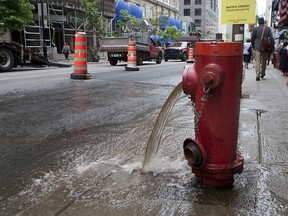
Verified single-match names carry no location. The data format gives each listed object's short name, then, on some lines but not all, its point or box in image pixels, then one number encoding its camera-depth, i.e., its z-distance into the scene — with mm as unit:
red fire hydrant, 2615
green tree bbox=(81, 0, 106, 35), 29641
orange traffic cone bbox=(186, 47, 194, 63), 27975
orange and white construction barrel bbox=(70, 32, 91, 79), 10789
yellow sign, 6191
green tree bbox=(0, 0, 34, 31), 18922
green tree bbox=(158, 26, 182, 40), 47972
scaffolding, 24703
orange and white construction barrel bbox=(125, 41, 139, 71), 14669
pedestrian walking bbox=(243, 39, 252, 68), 18530
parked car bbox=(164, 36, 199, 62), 32156
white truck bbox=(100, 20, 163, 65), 21094
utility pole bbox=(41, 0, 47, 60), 23147
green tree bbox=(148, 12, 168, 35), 45884
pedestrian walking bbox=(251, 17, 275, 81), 10633
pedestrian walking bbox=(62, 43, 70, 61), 29177
